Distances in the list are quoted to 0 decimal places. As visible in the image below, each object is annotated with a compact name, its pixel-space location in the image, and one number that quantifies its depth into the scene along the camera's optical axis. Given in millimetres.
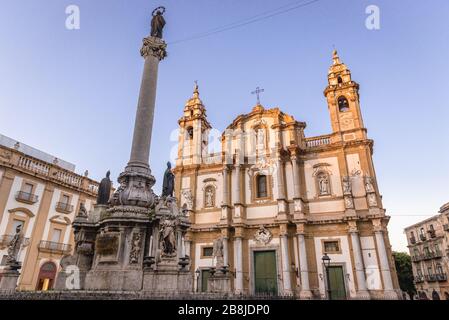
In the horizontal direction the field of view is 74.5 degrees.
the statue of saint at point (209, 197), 23683
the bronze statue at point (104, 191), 10070
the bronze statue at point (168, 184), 10578
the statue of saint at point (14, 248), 8430
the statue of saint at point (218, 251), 10741
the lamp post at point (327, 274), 17922
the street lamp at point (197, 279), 20831
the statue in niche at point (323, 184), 20984
